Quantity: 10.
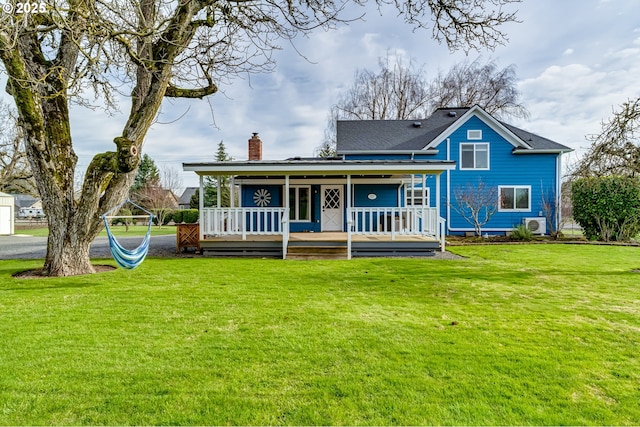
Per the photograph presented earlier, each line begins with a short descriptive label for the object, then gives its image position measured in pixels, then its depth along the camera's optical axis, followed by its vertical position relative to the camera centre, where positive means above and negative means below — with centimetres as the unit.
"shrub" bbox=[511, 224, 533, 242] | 1452 -71
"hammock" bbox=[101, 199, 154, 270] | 588 -64
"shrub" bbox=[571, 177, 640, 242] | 1347 +29
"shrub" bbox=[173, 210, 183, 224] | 3030 +23
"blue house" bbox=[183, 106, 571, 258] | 1048 +136
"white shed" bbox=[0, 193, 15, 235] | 2162 +40
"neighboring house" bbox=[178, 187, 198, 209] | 4797 +298
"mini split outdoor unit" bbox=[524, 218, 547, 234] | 1582 -31
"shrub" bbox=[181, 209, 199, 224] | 2905 +30
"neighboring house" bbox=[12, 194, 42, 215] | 6462 +343
